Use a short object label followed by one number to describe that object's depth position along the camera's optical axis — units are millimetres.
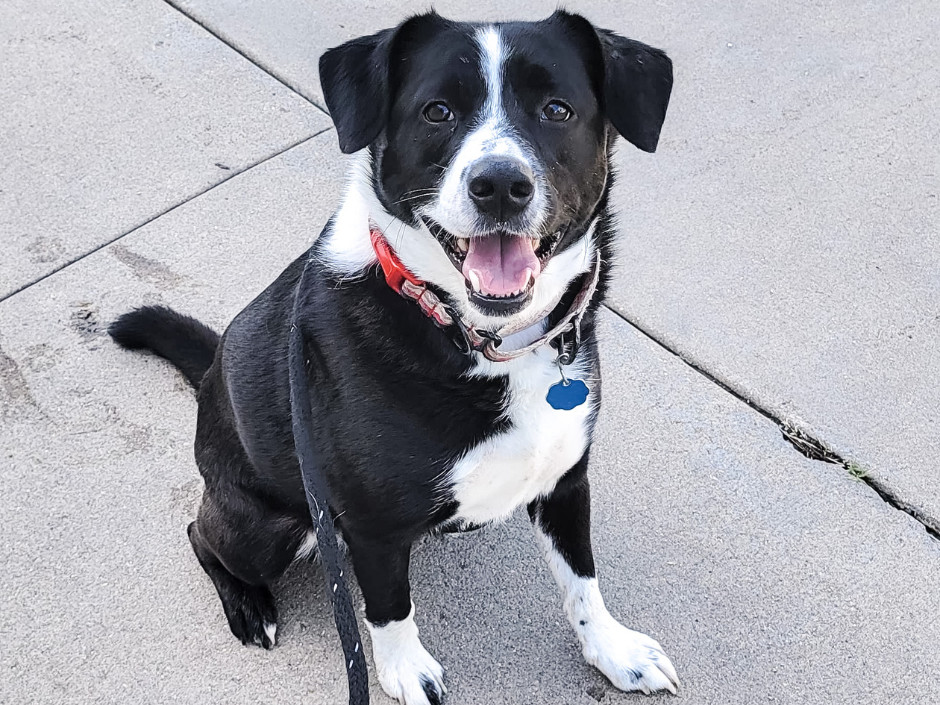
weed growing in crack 919
